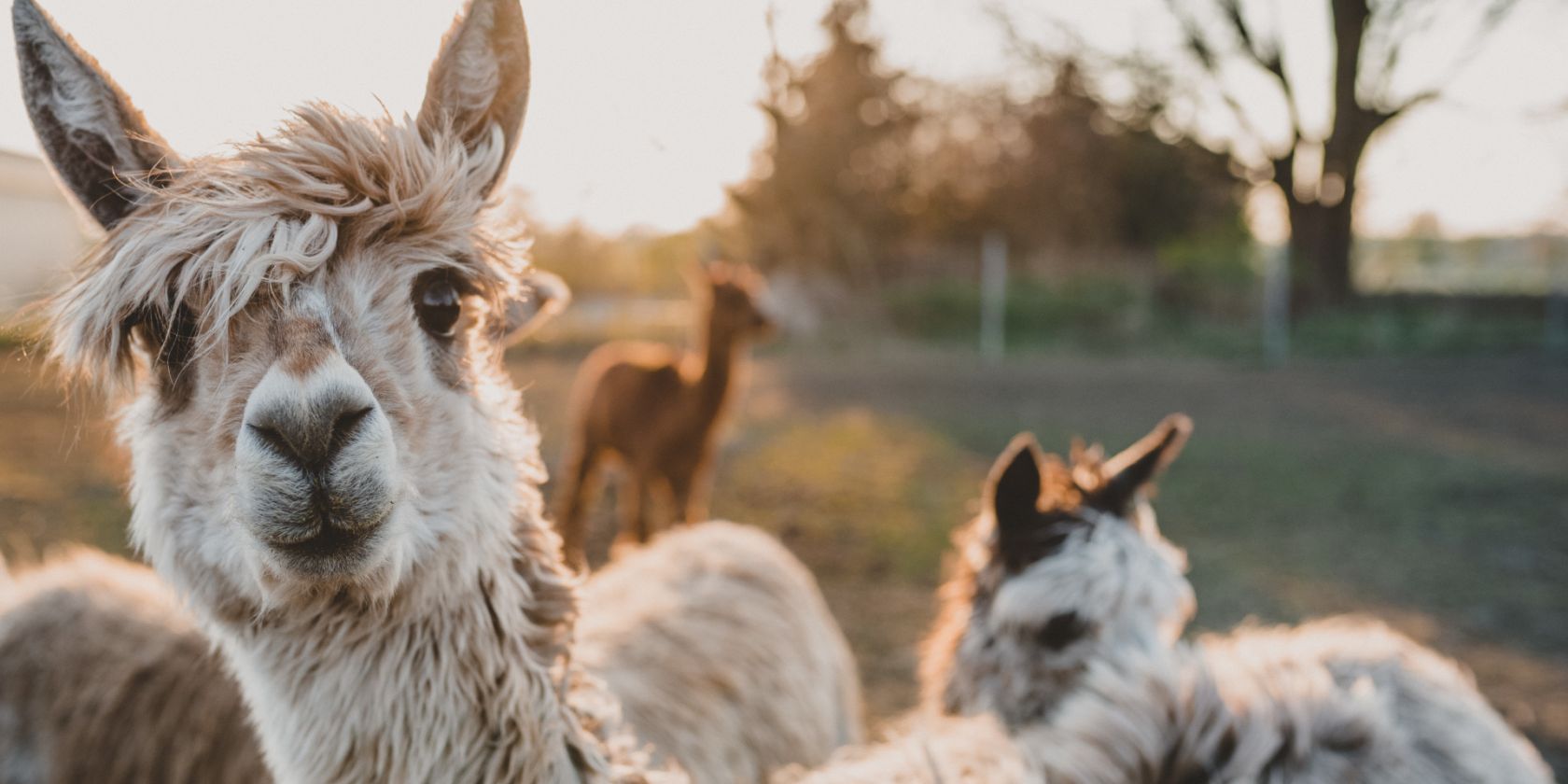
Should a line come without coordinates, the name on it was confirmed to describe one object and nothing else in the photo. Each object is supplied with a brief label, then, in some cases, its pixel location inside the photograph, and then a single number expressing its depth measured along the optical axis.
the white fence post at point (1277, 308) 17.77
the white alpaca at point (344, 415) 1.47
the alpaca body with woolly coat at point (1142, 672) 1.68
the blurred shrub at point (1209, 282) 20.30
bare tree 19.97
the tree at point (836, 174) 23.50
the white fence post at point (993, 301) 19.41
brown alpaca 6.09
